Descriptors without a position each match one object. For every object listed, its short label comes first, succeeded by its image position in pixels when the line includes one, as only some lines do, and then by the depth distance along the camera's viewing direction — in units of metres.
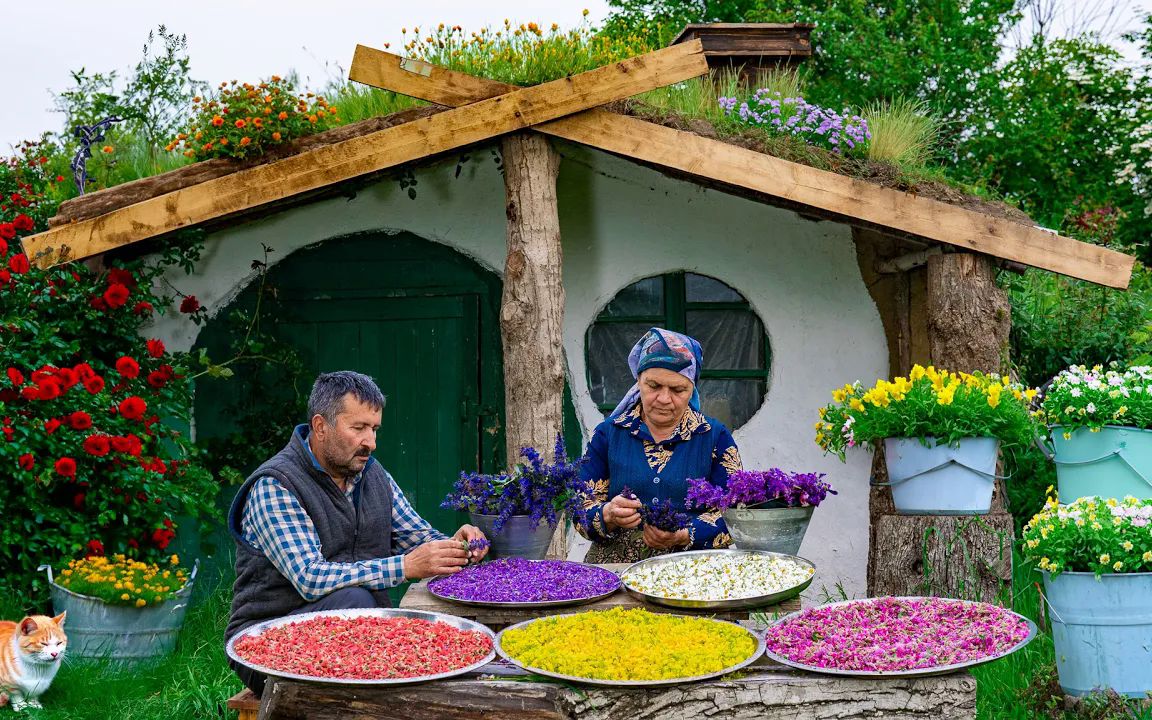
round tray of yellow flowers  2.39
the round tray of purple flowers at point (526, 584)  2.96
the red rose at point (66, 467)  4.94
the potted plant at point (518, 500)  3.32
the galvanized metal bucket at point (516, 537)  3.34
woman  3.77
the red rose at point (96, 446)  5.05
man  3.14
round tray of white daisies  2.88
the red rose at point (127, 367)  5.45
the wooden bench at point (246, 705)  3.11
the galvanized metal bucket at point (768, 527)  3.19
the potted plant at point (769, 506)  3.18
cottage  6.25
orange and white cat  4.27
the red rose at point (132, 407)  5.30
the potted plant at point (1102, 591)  3.46
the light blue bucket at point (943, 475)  4.00
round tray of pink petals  2.45
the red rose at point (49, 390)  4.96
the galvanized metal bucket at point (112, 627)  4.91
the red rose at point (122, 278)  5.89
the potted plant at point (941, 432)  3.96
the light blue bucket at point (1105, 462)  4.51
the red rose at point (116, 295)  5.79
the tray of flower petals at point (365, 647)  2.43
